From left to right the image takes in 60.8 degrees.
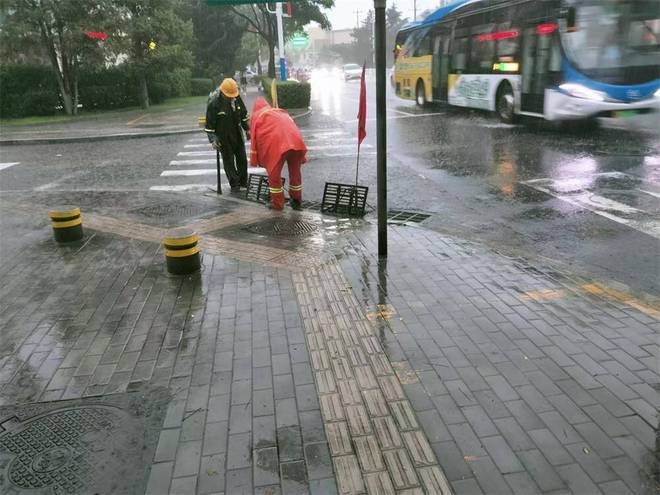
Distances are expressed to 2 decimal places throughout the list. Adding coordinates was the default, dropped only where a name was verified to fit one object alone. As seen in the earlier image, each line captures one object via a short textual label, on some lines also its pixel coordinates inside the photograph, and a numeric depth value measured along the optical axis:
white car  55.46
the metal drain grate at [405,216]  8.13
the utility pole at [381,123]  5.48
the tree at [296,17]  41.59
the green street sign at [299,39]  53.75
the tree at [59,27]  22.77
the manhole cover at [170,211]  8.72
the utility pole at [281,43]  34.97
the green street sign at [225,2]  12.43
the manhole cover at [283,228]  7.52
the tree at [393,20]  97.31
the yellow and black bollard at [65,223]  7.30
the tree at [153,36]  25.88
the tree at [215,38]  45.47
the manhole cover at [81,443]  3.07
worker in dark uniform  9.60
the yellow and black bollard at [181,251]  5.96
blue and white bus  13.55
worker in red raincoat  8.04
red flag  7.00
